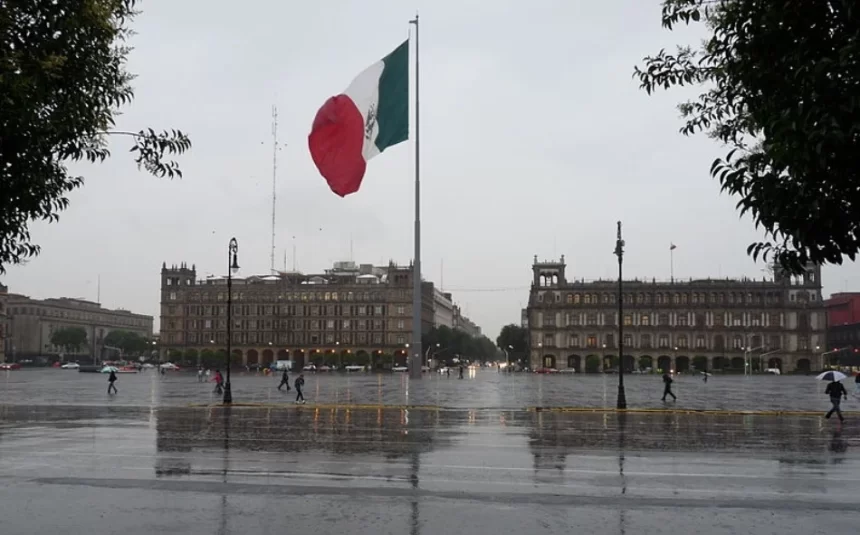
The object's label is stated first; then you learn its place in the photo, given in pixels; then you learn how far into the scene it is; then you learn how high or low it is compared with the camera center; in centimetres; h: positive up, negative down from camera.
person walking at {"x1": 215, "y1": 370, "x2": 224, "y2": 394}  4091 -244
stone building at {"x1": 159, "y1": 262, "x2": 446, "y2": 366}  14650 +322
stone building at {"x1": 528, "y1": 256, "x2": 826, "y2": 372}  13412 +196
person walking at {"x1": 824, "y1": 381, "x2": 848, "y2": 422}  2633 -190
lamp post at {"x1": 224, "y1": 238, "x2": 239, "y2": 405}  3465 +341
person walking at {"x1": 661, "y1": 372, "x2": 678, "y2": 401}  3706 -217
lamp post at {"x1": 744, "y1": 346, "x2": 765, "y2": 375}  12450 -364
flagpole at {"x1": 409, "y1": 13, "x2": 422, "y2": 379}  5103 +376
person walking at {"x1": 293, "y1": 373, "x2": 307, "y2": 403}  3476 -239
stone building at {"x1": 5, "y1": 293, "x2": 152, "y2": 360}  16125 +237
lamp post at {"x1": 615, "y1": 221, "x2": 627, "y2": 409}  3127 +95
